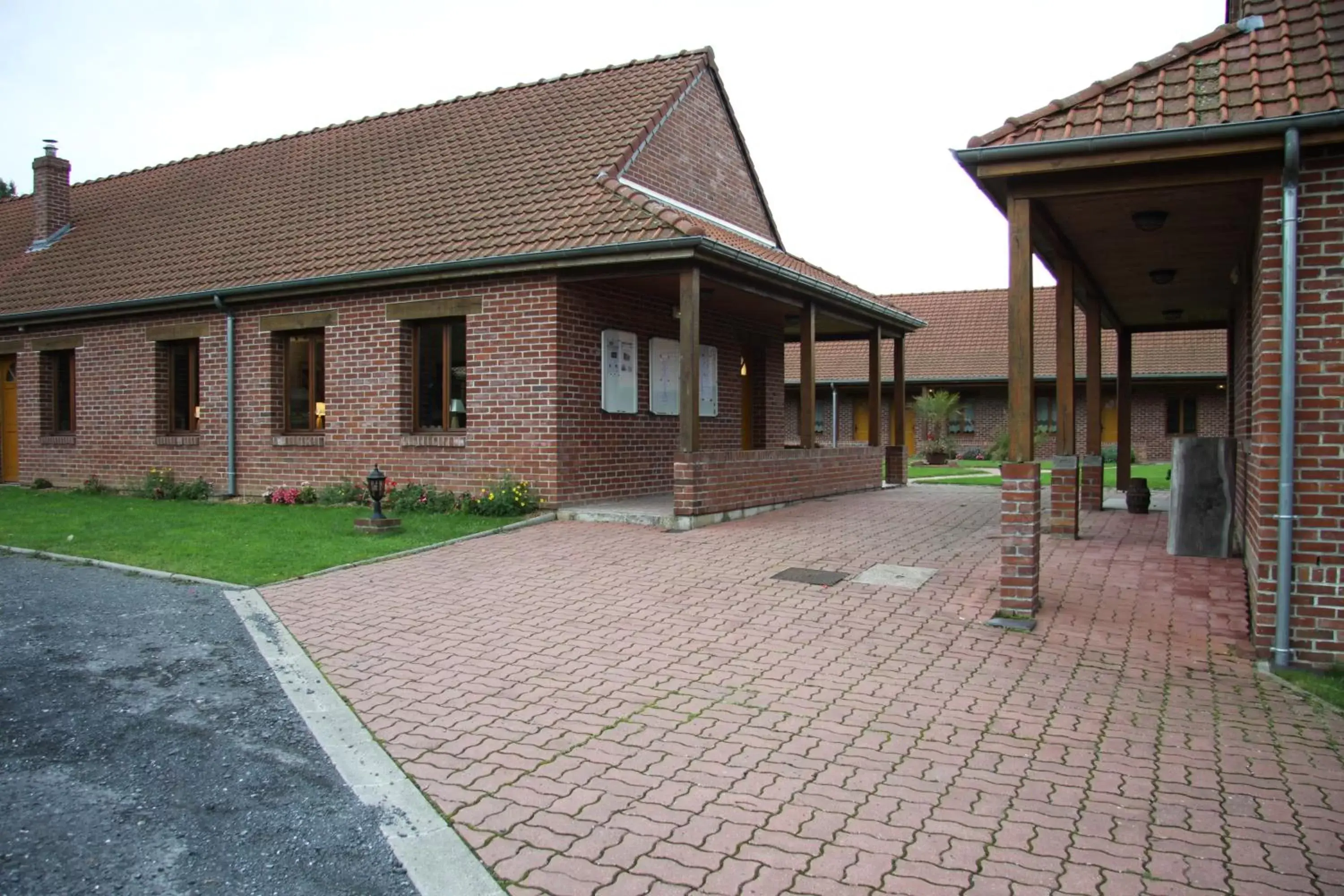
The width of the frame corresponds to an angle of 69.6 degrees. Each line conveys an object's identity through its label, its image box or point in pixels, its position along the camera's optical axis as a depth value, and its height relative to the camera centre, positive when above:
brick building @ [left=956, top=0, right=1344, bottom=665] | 5.83 +1.70
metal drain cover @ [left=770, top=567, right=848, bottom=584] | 8.16 -1.22
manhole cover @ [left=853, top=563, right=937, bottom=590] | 8.09 -1.21
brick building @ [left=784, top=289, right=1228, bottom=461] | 29.34 +1.83
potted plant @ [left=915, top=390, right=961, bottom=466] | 29.78 +0.63
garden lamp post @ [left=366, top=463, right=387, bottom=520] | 10.87 -0.63
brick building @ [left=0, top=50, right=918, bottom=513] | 12.01 +1.83
